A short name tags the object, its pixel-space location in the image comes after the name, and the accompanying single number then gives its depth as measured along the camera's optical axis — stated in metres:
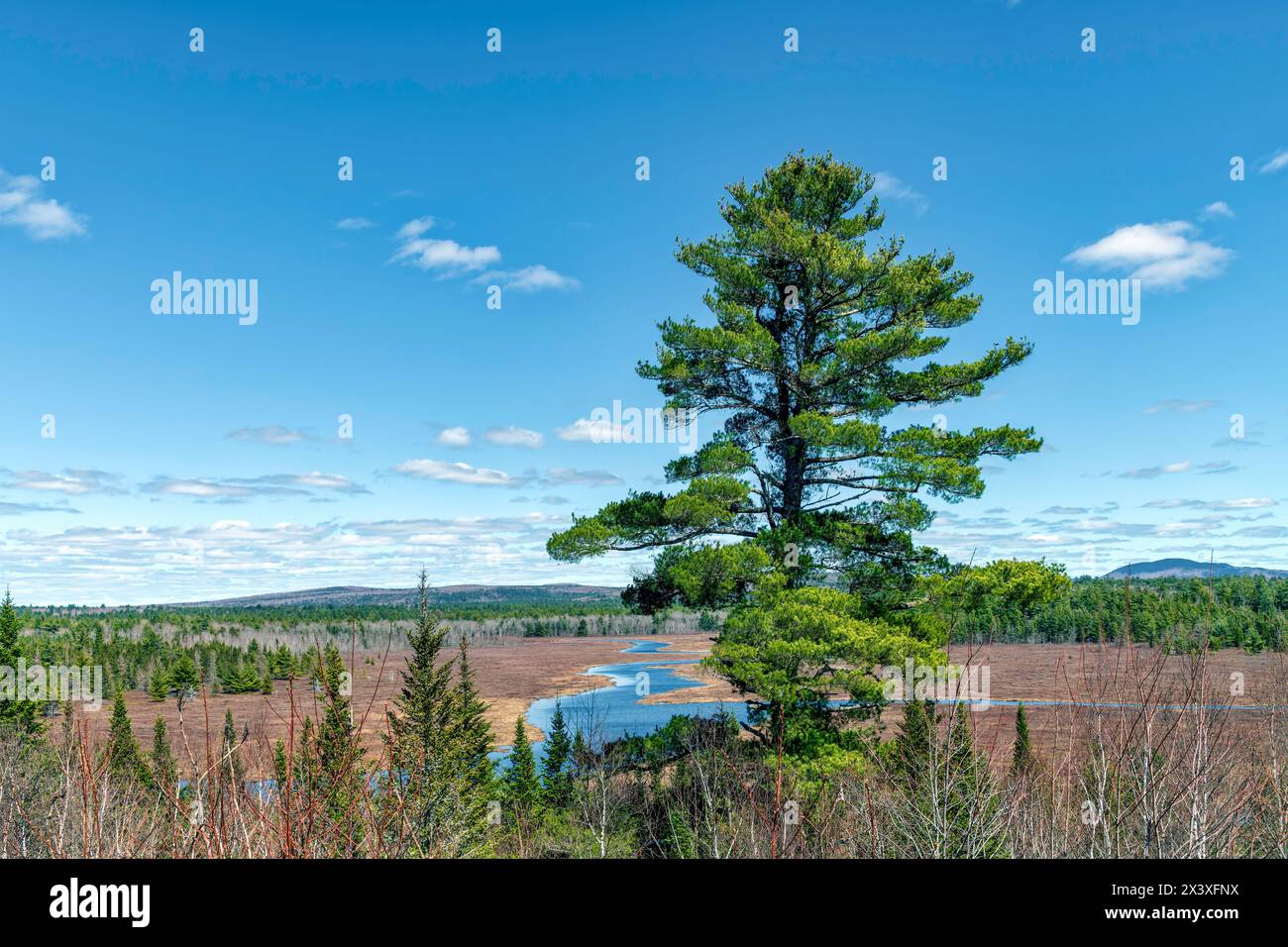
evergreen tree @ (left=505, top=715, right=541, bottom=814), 25.47
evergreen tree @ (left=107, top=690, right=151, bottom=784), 29.71
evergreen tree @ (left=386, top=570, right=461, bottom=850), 17.72
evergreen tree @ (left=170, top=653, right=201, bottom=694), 55.19
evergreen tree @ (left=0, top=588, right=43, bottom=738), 37.16
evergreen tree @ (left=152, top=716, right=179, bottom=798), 31.01
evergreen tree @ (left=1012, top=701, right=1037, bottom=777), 23.41
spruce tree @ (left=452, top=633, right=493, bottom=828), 22.73
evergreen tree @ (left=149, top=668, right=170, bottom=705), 76.43
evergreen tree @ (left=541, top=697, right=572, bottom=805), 23.90
